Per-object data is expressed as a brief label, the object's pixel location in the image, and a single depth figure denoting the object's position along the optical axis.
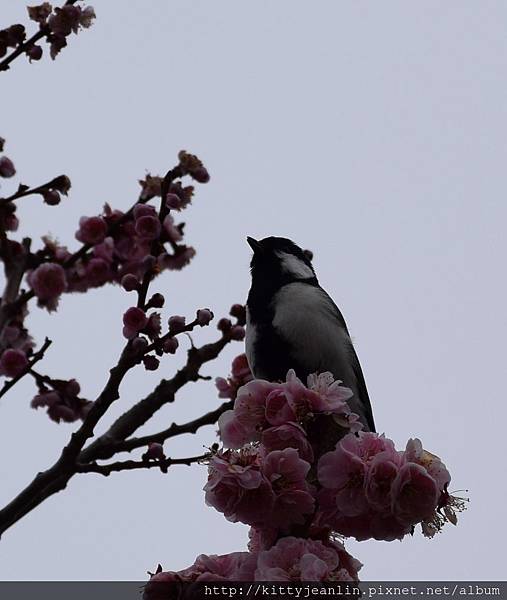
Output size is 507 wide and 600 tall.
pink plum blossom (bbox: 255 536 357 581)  4.06
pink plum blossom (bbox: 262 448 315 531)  4.32
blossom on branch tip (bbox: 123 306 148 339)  5.81
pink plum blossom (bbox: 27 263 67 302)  6.16
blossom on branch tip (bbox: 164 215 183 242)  6.61
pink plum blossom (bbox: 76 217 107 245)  6.48
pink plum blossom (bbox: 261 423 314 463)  4.45
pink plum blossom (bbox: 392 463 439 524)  4.31
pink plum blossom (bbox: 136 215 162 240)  6.28
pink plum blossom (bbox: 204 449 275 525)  4.34
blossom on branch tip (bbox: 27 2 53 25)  6.68
